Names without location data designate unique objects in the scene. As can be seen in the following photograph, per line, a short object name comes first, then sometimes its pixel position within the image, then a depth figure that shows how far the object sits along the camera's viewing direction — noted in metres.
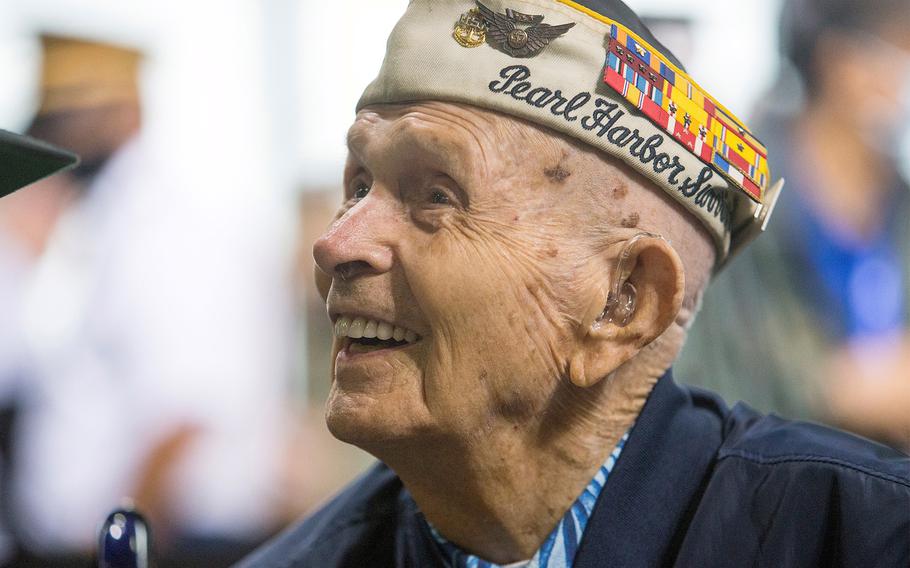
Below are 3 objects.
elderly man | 1.54
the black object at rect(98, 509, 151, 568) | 1.50
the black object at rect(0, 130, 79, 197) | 1.48
